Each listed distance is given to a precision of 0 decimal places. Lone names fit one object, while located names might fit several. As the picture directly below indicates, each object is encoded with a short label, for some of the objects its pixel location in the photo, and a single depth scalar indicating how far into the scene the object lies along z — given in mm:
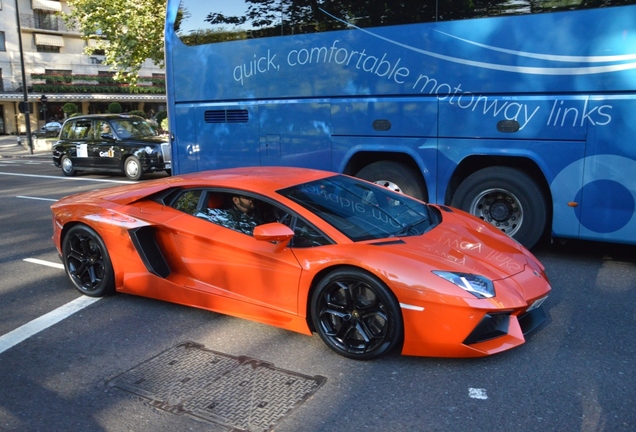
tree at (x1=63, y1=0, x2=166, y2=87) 23328
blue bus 6102
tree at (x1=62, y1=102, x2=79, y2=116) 48875
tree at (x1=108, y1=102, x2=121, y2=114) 50219
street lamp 27830
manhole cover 3328
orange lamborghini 3791
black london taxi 15609
